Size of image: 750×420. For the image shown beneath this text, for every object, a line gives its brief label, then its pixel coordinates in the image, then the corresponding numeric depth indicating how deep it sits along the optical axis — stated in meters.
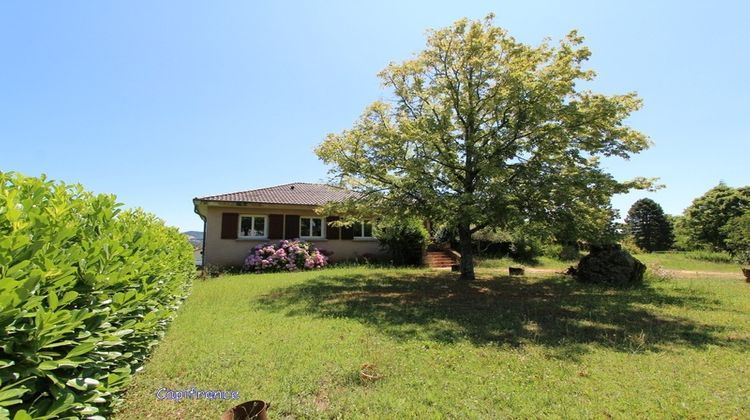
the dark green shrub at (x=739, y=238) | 19.02
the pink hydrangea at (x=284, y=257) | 15.42
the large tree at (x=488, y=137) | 9.79
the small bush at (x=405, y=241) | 17.06
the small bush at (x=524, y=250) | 20.59
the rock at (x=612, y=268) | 11.79
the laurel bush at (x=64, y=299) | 1.73
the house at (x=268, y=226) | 16.03
